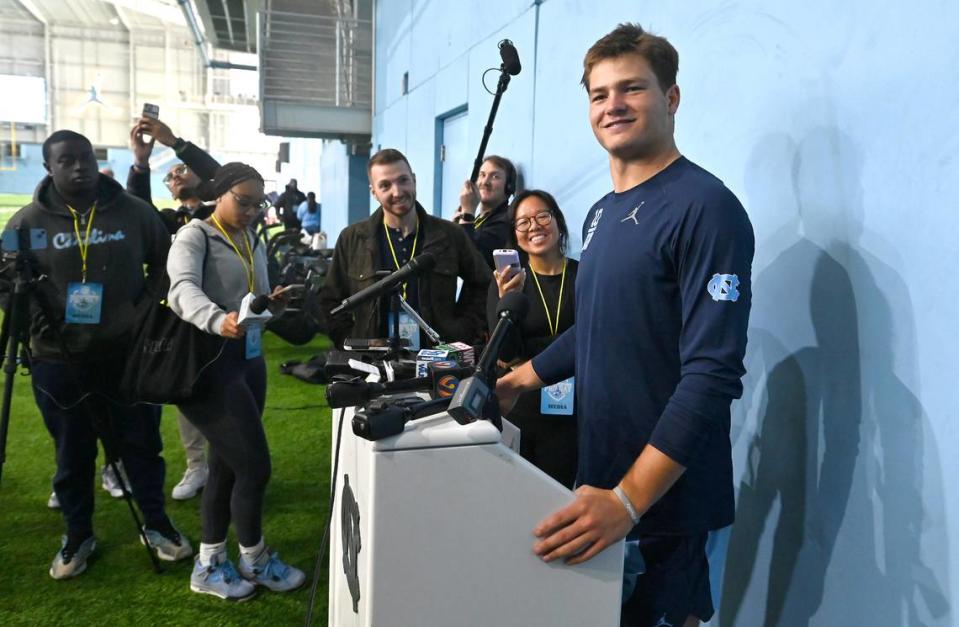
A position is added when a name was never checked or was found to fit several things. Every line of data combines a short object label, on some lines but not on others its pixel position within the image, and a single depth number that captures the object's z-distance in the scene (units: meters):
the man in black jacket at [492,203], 3.42
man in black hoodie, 2.53
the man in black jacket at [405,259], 2.52
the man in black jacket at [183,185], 2.97
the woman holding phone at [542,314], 2.17
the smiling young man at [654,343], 1.04
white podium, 0.97
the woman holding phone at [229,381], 2.25
